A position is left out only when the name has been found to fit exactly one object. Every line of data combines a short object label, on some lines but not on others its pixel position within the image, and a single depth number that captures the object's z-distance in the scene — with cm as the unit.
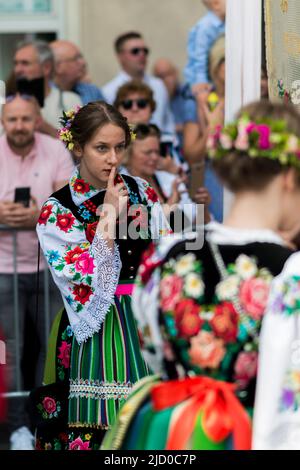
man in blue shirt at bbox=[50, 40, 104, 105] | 1194
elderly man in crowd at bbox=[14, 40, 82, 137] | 1139
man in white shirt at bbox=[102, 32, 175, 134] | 1228
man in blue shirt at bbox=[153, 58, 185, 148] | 1251
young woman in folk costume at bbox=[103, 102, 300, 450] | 509
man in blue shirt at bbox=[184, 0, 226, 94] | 1164
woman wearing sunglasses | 1072
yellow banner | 760
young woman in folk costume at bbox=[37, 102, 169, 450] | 725
